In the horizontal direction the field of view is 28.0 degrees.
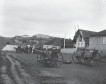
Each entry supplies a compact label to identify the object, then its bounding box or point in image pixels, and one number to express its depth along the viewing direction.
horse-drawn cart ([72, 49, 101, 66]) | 20.25
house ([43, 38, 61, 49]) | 84.44
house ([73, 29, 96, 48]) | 52.85
